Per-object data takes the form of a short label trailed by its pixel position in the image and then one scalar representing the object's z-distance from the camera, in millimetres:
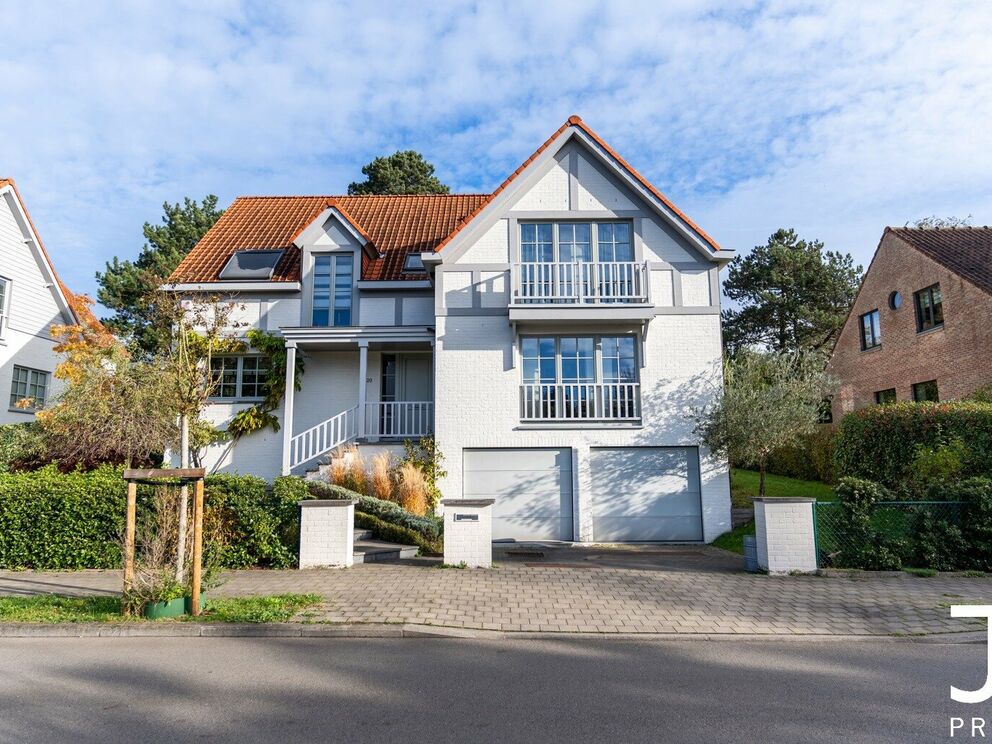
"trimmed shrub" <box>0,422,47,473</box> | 15305
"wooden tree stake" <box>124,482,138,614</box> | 7398
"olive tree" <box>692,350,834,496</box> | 13789
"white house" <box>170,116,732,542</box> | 15070
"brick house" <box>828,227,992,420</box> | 18594
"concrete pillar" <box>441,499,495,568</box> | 10656
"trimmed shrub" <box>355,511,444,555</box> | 12258
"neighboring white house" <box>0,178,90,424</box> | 21016
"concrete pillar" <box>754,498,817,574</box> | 10109
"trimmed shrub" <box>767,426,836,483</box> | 20969
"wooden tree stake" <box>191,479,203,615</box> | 7402
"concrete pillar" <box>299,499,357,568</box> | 10594
